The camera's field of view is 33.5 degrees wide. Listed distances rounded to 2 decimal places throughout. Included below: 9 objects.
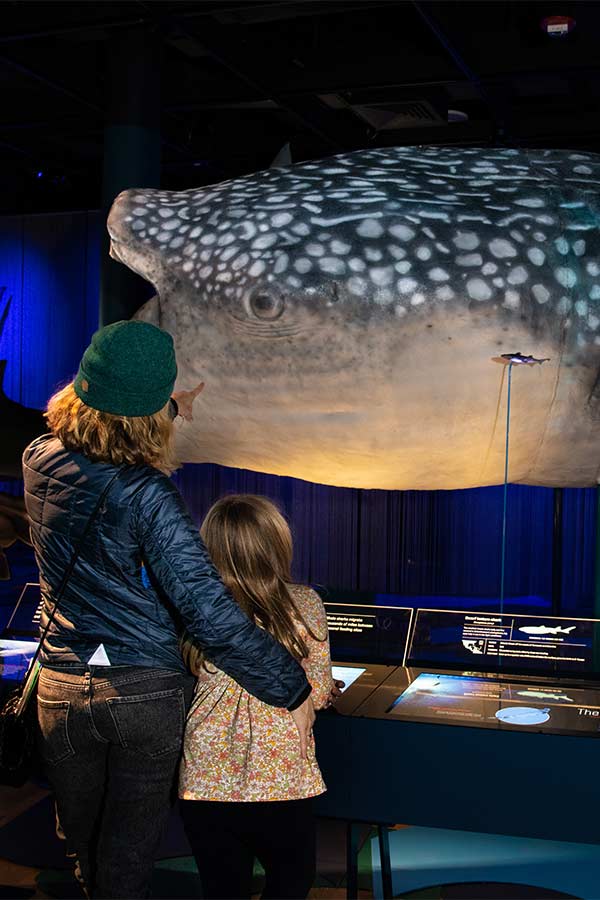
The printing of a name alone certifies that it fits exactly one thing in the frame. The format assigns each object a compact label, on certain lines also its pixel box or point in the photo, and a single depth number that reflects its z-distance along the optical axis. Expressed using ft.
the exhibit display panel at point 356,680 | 7.33
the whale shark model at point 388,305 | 6.61
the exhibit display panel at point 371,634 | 8.80
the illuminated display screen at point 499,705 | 6.87
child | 5.37
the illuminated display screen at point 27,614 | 9.37
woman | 4.75
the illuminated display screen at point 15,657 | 8.29
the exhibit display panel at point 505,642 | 8.09
